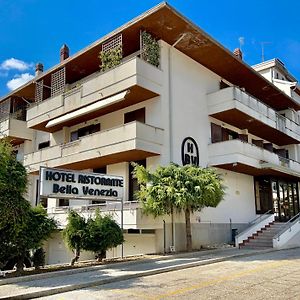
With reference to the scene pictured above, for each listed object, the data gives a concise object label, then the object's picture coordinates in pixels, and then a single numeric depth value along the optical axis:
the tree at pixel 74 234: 13.98
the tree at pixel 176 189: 16.64
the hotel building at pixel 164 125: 19.47
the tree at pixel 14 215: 12.02
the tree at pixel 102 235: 14.20
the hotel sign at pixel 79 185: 14.20
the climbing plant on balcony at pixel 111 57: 20.78
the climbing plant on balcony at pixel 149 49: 20.07
